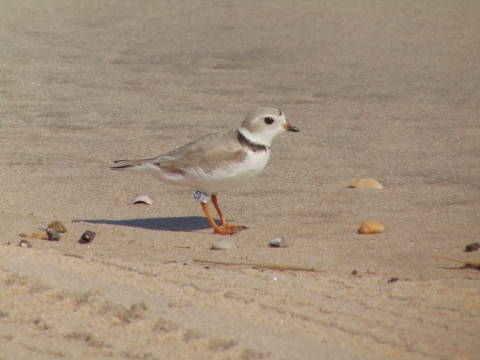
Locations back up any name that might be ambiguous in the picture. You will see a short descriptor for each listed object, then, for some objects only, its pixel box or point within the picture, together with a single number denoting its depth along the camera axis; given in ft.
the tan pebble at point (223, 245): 33.42
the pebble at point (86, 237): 33.78
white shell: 40.85
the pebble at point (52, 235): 33.84
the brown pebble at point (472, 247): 31.65
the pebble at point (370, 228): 34.94
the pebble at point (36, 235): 34.30
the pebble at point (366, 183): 42.45
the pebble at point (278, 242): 33.43
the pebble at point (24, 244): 32.30
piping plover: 36.45
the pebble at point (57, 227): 35.35
